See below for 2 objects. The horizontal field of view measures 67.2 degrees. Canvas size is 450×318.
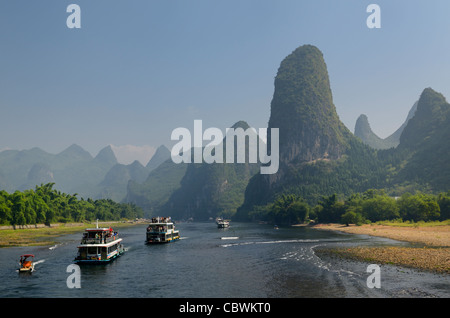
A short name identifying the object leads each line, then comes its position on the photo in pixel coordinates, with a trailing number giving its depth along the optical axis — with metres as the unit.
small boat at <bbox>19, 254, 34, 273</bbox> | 45.75
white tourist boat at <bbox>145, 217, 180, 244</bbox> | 92.75
